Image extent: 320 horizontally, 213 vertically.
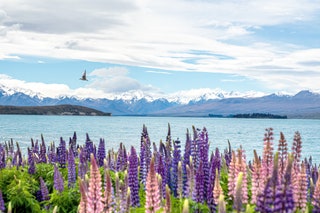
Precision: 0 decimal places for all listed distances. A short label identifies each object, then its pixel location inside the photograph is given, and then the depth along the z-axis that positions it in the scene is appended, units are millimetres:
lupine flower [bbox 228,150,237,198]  7707
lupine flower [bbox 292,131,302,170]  7979
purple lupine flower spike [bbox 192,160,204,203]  9016
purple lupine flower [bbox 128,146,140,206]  10719
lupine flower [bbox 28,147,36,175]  16094
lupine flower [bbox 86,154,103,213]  6426
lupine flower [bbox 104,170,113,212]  7141
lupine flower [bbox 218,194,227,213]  5598
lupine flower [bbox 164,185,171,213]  6355
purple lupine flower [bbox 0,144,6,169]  17131
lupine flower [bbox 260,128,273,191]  7109
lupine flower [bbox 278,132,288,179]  7649
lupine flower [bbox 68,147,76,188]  13795
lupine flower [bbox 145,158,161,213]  6605
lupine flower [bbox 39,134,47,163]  19734
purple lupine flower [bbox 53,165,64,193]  12764
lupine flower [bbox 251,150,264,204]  7297
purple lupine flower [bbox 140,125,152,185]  13374
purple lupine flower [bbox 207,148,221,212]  8812
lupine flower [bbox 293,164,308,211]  7348
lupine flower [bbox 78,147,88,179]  13184
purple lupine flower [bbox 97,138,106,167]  18734
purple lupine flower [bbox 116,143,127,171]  14734
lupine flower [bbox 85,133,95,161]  19812
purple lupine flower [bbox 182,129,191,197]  12211
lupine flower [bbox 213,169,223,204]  7344
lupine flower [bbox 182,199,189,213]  5566
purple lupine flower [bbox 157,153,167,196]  11328
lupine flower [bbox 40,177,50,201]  12602
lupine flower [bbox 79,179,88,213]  6178
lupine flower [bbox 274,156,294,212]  5289
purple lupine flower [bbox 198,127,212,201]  10175
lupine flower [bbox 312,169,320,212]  6452
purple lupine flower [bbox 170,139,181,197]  11951
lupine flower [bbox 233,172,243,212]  5525
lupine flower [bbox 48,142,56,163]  18591
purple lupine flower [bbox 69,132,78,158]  20919
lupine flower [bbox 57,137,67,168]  18297
